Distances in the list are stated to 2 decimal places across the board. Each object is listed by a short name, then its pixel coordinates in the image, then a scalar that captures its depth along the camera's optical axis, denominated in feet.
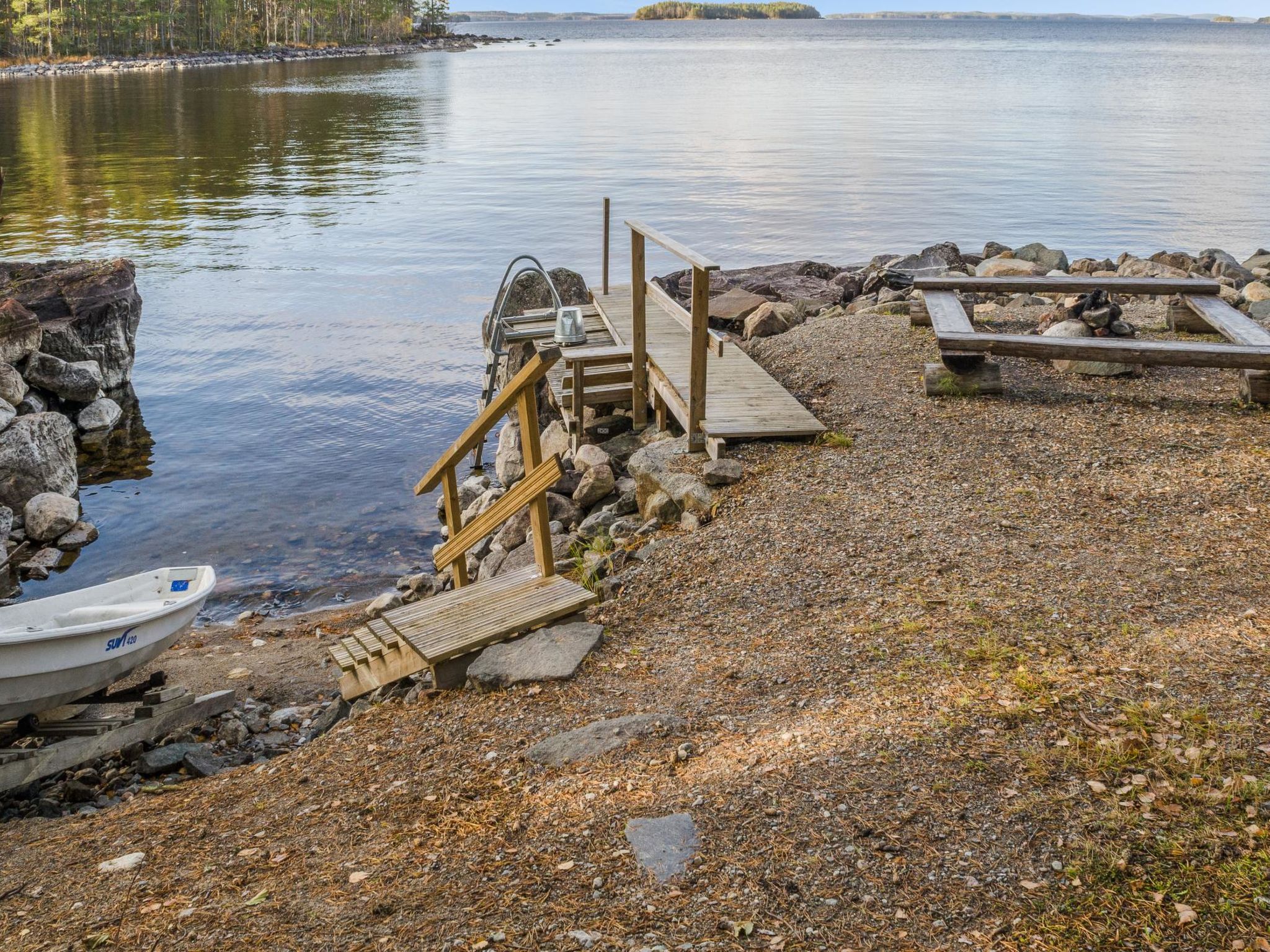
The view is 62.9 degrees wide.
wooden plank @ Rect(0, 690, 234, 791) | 21.43
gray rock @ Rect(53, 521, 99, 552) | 40.65
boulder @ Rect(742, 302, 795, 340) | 46.16
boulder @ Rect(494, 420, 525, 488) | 42.04
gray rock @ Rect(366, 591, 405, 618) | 33.17
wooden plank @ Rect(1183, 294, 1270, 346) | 32.22
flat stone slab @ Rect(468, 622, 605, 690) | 19.34
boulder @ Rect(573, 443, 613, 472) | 35.14
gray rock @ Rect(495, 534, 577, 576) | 30.32
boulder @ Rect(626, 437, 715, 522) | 27.40
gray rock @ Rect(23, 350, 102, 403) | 51.85
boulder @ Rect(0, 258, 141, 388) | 55.83
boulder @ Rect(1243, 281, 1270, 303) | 47.67
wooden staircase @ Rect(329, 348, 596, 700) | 20.45
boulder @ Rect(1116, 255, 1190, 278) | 51.29
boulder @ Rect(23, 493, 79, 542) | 40.75
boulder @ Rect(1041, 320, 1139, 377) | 33.45
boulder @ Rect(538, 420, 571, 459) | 41.27
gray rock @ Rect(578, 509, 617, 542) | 30.76
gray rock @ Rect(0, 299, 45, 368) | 50.90
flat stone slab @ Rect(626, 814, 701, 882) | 12.96
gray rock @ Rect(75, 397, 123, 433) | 52.39
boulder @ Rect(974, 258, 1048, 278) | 53.78
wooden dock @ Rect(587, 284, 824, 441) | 30.14
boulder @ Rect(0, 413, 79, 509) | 42.27
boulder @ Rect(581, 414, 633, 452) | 39.45
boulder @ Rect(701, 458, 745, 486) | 27.66
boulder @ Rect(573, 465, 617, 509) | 34.30
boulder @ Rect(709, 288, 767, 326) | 48.93
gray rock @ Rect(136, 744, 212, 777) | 23.00
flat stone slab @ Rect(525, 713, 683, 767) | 16.20
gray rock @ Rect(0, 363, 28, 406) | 47.80
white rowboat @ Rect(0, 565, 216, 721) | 22.59
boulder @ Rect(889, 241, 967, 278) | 56.18
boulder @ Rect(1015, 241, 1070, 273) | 63.00
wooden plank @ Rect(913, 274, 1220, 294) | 37.83
